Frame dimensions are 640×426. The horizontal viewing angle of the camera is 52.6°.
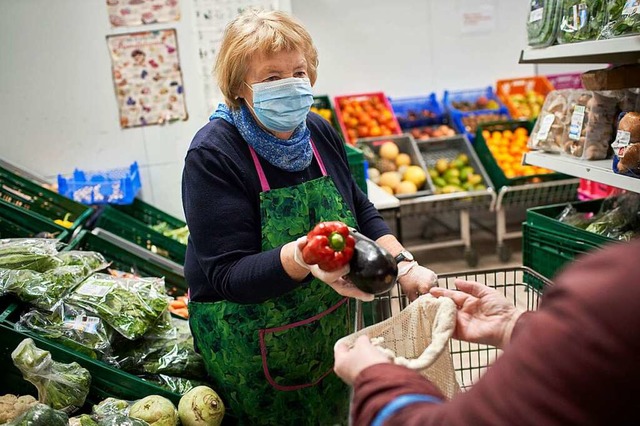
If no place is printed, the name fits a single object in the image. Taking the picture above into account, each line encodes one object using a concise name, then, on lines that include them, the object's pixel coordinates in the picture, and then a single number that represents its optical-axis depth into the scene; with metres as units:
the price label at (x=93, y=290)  2.31
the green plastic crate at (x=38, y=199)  3.75
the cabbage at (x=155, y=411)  1.96
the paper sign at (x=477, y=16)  6.12
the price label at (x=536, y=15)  2.60
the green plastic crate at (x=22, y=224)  3.15
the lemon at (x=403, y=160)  5.49
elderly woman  1.74
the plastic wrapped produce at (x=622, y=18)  2.08
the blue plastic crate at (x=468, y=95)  6.07
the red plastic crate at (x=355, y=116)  5.64
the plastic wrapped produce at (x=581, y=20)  2.32
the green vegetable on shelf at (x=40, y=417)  1.77
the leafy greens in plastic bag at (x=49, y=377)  1.93
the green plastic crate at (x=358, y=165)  3.27
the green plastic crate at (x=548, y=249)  2.43
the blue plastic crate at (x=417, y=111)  5.98
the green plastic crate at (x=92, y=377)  2.04
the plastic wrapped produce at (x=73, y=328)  2.14
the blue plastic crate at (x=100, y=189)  4.11
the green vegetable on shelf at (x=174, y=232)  4.03
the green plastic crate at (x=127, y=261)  3.21
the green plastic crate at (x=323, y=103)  5.76
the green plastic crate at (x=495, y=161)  5.25
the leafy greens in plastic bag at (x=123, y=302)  2.27
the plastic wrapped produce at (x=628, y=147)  2.15
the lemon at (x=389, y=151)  5.52
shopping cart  1.63
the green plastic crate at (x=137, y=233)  3.69
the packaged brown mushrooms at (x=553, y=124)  2.73
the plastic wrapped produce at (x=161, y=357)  2.27
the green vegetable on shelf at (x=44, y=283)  2.21
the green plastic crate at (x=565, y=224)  2.35
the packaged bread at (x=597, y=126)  2.50
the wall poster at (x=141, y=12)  4.39
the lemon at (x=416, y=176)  5.30
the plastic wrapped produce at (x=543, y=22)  2.53
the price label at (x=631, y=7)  2.06
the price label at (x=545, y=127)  2.76
